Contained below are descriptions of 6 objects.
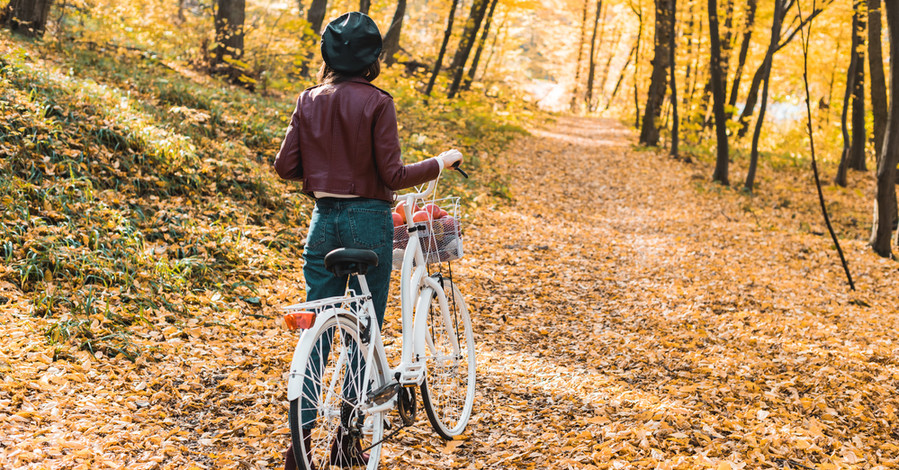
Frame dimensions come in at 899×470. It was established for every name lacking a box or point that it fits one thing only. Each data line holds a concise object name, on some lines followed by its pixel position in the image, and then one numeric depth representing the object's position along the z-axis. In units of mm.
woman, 2648
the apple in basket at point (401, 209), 3154
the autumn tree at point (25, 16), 8930
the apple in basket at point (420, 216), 3232
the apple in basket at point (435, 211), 3256
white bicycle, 2516
